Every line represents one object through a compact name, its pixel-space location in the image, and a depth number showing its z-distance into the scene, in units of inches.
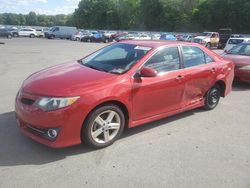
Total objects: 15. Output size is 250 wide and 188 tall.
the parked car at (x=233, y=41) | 660.0
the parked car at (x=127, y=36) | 1207.8
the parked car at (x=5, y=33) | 1196.3
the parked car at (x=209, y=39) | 849.6
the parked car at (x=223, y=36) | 910.8
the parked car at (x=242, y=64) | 241.0
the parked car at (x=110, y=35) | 1253.2
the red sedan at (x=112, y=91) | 107.2
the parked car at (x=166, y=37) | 1103.2
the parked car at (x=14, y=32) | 1262.5
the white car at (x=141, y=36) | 1187.0
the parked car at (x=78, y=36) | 1239.0
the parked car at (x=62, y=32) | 1338.0
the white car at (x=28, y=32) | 1333.6
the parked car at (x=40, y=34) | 1402.4
